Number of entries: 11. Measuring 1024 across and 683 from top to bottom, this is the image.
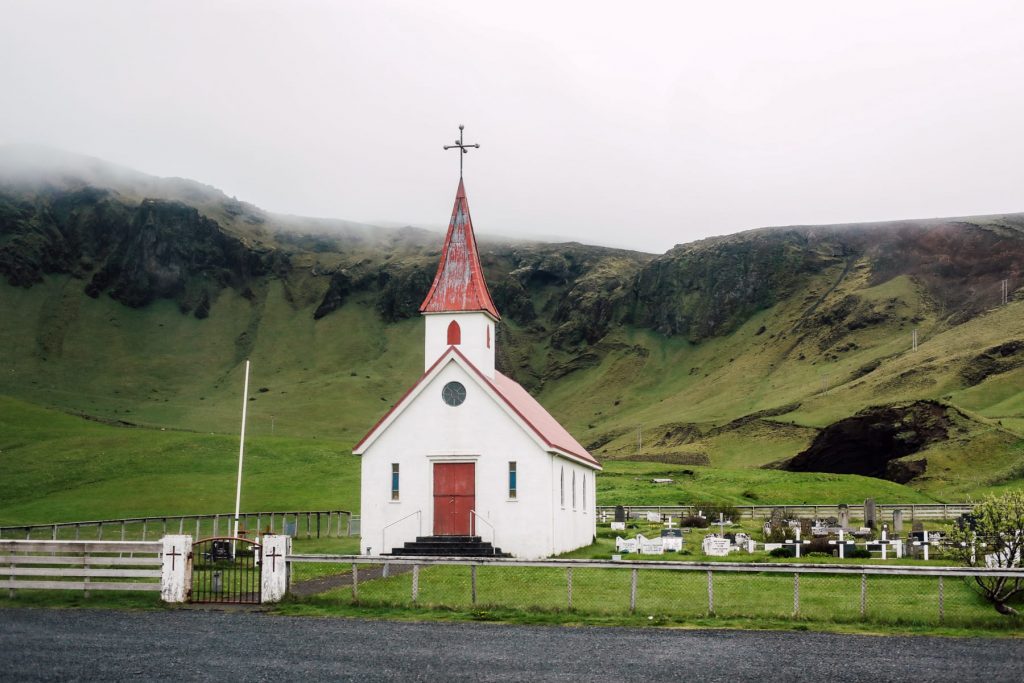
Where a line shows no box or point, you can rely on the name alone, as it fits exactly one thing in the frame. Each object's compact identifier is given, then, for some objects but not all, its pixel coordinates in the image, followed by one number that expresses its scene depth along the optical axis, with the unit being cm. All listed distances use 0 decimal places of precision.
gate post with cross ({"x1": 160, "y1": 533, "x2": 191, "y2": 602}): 2200
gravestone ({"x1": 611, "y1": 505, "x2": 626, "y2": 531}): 4866
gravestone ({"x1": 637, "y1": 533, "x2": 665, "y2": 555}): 3538
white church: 3484
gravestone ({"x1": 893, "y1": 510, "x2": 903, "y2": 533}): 4462
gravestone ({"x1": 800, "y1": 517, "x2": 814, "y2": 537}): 4253
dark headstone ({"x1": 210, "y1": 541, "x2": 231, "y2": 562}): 3181
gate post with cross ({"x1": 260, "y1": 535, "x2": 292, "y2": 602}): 2197
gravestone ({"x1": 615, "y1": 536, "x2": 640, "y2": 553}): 3597
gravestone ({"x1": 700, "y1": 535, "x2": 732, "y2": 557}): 3452
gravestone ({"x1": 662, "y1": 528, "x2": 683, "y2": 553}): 3616
